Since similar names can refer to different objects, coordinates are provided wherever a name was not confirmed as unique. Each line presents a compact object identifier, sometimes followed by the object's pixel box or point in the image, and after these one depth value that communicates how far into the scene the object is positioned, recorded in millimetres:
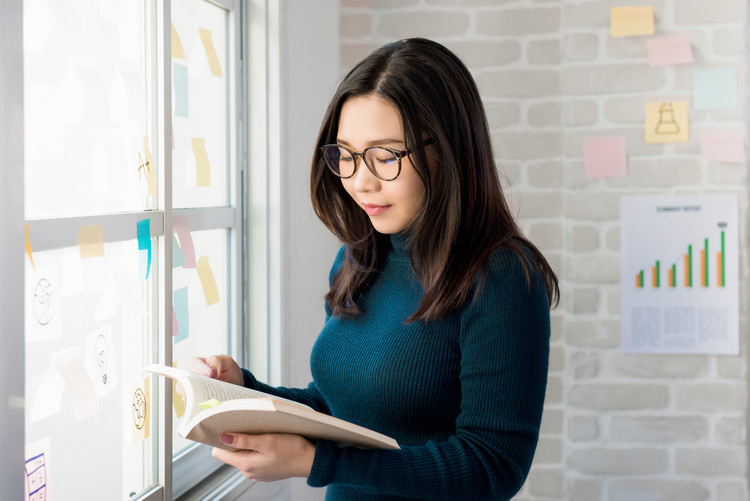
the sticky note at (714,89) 2270
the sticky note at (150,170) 1534
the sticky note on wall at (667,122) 2299
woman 1055
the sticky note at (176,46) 1713
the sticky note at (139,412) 1518
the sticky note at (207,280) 1907
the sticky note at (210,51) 1903
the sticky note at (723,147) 2277
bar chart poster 2318
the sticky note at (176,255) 1724
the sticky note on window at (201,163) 1867
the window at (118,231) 1221
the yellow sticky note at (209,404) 932
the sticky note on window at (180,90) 1734
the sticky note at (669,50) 2275
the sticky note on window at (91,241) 1307
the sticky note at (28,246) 1150
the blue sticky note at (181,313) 1762
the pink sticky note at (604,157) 2338
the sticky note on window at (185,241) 1718
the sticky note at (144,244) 1500
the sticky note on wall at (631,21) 2281
